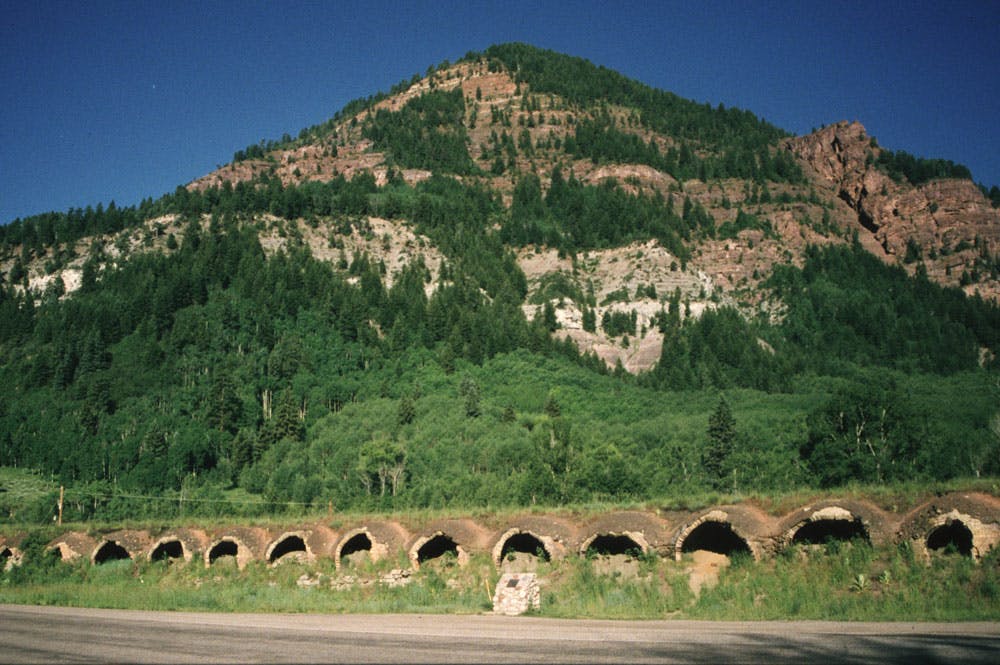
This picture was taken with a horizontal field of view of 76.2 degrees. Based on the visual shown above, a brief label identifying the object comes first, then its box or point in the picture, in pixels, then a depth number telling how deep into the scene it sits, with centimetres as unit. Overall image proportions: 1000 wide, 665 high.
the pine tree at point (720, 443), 6206
